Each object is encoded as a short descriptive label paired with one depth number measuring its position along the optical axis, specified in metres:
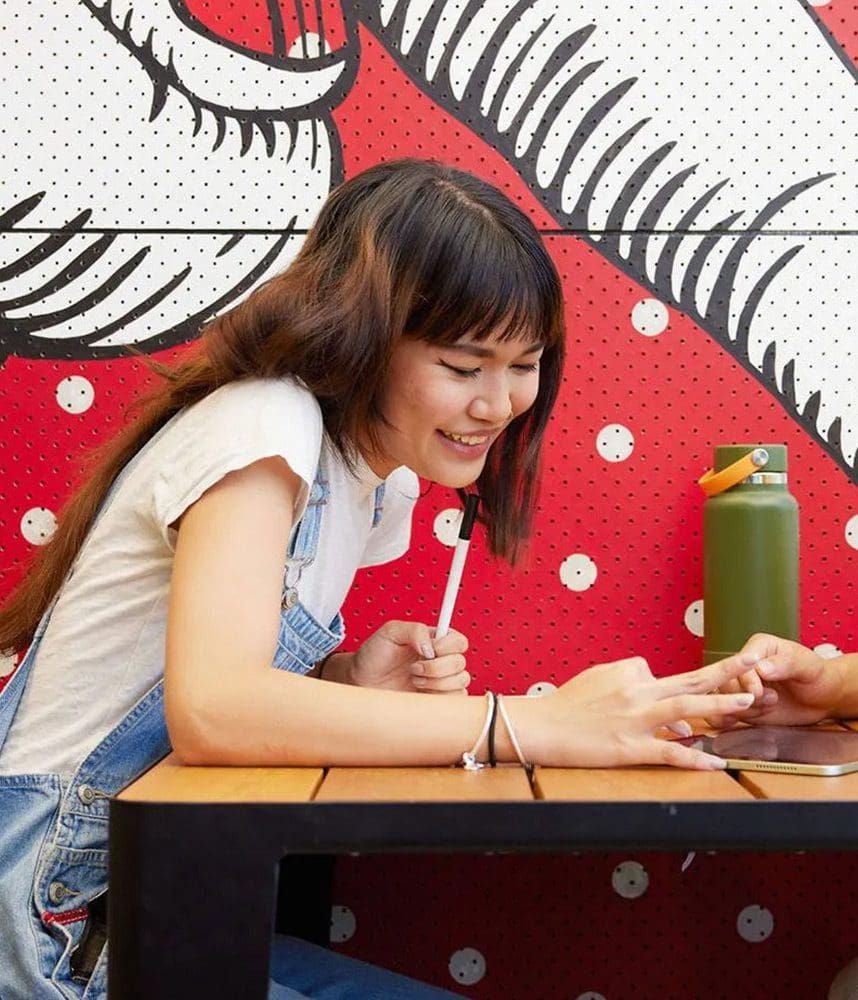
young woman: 1.04
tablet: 1.00
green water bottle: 1.79
